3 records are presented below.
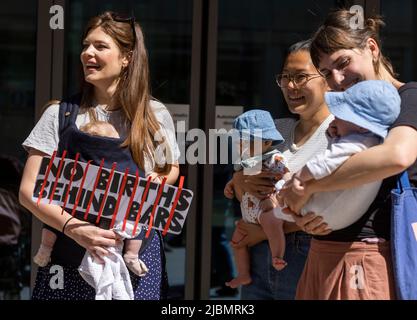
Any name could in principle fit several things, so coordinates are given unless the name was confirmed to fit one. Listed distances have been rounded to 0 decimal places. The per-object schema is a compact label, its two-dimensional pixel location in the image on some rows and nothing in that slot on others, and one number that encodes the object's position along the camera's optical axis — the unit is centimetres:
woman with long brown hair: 253
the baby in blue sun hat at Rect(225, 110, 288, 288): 274
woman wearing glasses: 276
